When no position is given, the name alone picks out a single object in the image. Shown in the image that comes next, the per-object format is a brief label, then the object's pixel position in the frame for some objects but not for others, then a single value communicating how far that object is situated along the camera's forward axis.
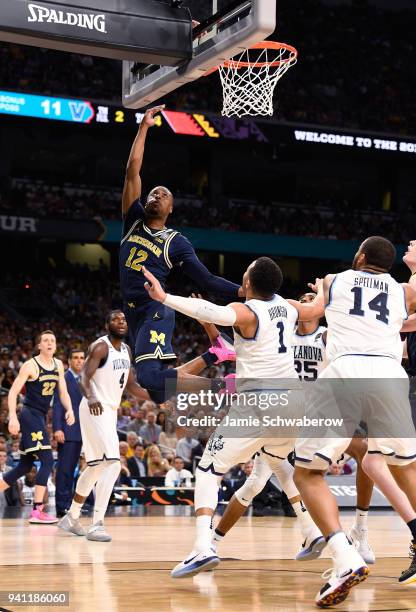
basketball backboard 6.18
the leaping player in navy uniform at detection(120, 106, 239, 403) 7.00
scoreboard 24.25
